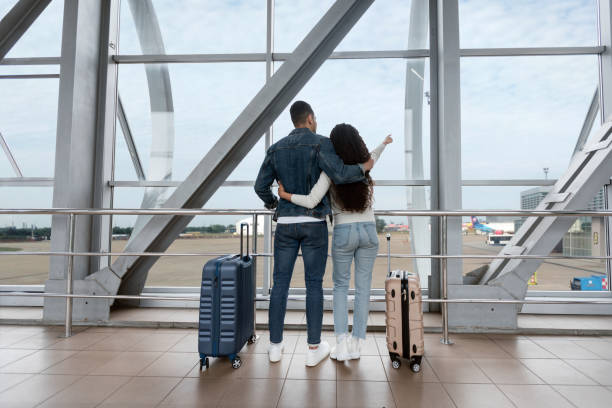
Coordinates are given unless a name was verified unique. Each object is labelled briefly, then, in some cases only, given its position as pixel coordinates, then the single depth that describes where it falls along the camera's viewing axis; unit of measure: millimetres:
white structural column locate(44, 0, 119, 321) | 3023
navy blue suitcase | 1943
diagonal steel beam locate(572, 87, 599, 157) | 3652
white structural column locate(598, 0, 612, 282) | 3482
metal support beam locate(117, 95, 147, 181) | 3762
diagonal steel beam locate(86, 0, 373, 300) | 2818
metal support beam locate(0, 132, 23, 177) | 3770
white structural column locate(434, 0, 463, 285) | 3039
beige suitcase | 1947
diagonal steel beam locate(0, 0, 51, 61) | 3062
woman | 1955
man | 1941
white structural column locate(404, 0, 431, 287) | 3658
